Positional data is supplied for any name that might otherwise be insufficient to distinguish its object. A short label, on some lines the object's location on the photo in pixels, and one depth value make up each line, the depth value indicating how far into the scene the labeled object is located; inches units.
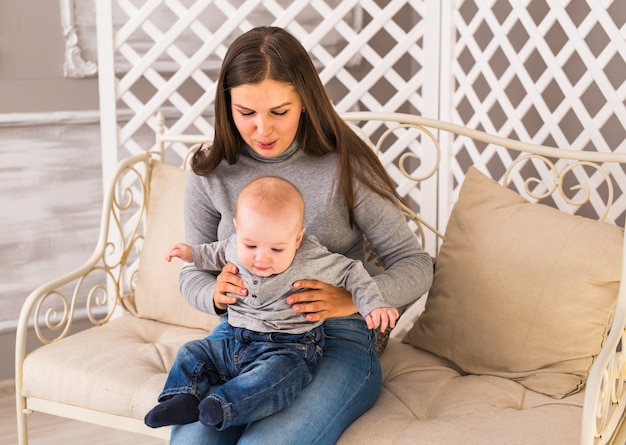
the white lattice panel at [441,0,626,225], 92.3
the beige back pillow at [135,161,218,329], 91.1
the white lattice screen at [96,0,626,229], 96.9
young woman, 66.1
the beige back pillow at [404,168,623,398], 73.6
